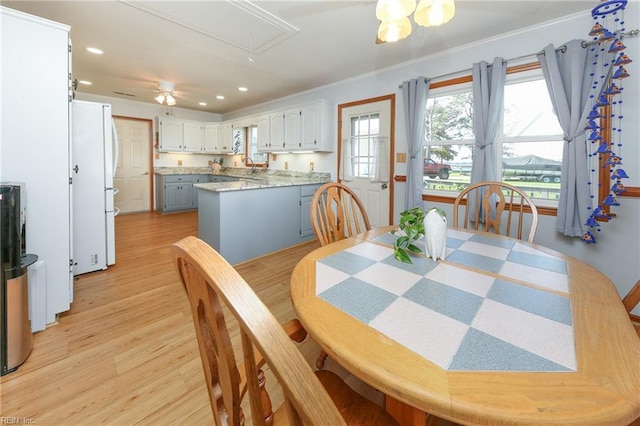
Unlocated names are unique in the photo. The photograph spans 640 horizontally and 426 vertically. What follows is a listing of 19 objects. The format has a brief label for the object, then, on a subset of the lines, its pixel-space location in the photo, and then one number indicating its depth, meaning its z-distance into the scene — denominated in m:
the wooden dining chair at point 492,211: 2.54
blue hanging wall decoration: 1.92
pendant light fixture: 1.16
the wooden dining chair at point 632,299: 0.91
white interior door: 5.64
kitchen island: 3.00
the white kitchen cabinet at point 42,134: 1.62
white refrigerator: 2.49
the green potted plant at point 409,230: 1.14
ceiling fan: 4.30
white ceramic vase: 1.14
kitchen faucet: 5.76
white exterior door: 3.53
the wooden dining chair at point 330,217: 1.55
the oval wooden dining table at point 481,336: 0.48
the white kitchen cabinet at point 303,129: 4.05
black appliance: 1.40
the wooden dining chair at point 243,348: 0.29
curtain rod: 2.01
